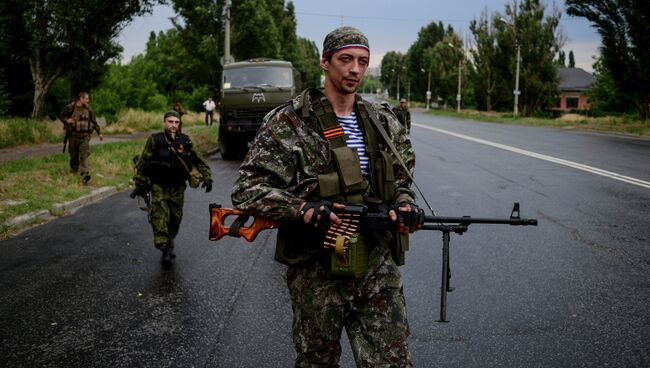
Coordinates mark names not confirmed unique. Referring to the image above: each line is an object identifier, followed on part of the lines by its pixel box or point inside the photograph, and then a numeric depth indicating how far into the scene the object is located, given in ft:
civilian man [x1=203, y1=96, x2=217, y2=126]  104.37
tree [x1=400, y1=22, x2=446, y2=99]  358.39
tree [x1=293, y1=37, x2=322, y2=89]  282.66
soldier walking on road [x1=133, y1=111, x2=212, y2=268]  21.93
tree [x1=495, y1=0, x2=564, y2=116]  167.32
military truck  56.95
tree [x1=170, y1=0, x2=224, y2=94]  135.64
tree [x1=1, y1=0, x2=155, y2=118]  67.72
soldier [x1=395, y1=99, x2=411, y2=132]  64.39
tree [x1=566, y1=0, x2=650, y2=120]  96.17
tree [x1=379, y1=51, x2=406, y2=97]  460.96
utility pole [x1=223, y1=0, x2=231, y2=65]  87.97
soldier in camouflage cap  8.50
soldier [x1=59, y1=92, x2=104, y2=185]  39.17
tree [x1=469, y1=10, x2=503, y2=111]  199.31
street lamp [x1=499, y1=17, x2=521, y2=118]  151.94
